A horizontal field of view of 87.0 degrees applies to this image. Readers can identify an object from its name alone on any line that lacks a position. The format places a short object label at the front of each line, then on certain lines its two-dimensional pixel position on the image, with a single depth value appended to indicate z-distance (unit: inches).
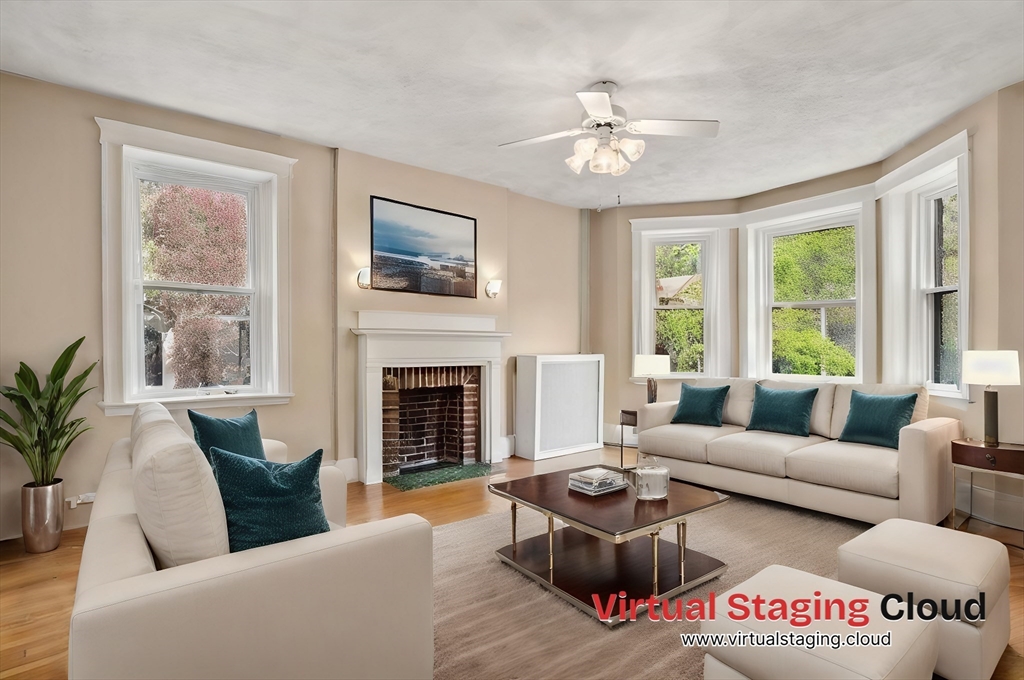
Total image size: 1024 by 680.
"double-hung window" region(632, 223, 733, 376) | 231.3
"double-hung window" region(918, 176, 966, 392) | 158.9
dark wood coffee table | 95.0
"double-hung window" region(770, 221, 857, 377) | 199.6
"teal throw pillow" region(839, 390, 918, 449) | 143.9
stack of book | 110.8
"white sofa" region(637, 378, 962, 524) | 125.7
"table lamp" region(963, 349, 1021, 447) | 121.3
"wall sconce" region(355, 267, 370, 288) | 179.3
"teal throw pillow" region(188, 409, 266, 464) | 87.8
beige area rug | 78.2
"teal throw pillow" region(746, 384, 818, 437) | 165.8
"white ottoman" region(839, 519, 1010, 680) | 70.6
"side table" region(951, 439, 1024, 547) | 118.8
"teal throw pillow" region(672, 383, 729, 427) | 183.9
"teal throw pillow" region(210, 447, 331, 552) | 59.8
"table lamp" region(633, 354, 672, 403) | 197.2
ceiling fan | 118.3
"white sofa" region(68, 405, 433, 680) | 45.9
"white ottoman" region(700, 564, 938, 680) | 56.0
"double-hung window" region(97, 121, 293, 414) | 139.7
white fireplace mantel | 178.5
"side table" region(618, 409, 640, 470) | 197.9
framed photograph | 186.5
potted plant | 119.3
